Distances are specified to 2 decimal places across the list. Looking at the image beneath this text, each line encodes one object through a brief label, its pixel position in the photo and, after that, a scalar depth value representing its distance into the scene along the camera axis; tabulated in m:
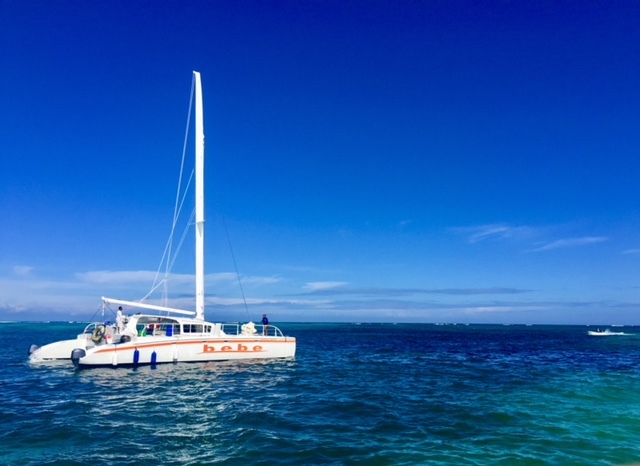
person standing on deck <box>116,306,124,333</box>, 31.64
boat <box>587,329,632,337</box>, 109.56
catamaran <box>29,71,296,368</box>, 28.97
